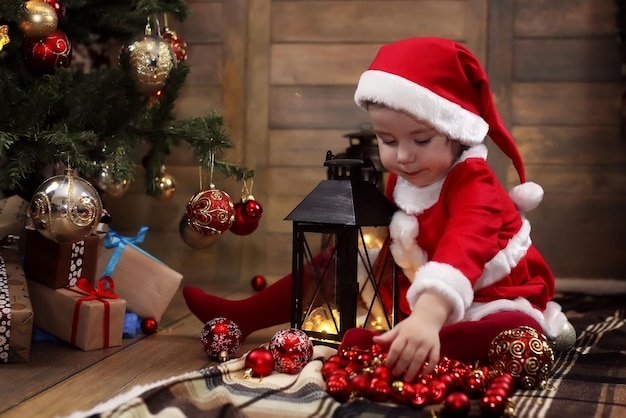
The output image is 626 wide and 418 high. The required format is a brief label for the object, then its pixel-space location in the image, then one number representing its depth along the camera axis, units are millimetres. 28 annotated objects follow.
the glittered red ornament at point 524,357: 1214
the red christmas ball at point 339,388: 1121
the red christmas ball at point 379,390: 1120
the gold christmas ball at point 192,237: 1977
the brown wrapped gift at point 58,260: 1576
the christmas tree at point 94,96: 1525
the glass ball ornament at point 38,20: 1521
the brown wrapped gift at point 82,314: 1506
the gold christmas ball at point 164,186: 2082
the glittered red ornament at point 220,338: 1412
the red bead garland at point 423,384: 1059
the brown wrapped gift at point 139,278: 1740
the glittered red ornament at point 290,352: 1276
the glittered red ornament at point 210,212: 1724
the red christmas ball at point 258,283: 2277
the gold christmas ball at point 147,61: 1771
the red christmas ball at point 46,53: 1587
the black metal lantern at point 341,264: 1352
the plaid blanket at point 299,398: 1057
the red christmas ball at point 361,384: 1128
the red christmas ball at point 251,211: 1906
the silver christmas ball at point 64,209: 1438
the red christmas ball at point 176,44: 1985
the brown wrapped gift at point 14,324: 1357
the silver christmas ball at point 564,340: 1477
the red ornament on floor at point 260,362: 1237
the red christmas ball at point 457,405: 1048
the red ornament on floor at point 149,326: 1689
